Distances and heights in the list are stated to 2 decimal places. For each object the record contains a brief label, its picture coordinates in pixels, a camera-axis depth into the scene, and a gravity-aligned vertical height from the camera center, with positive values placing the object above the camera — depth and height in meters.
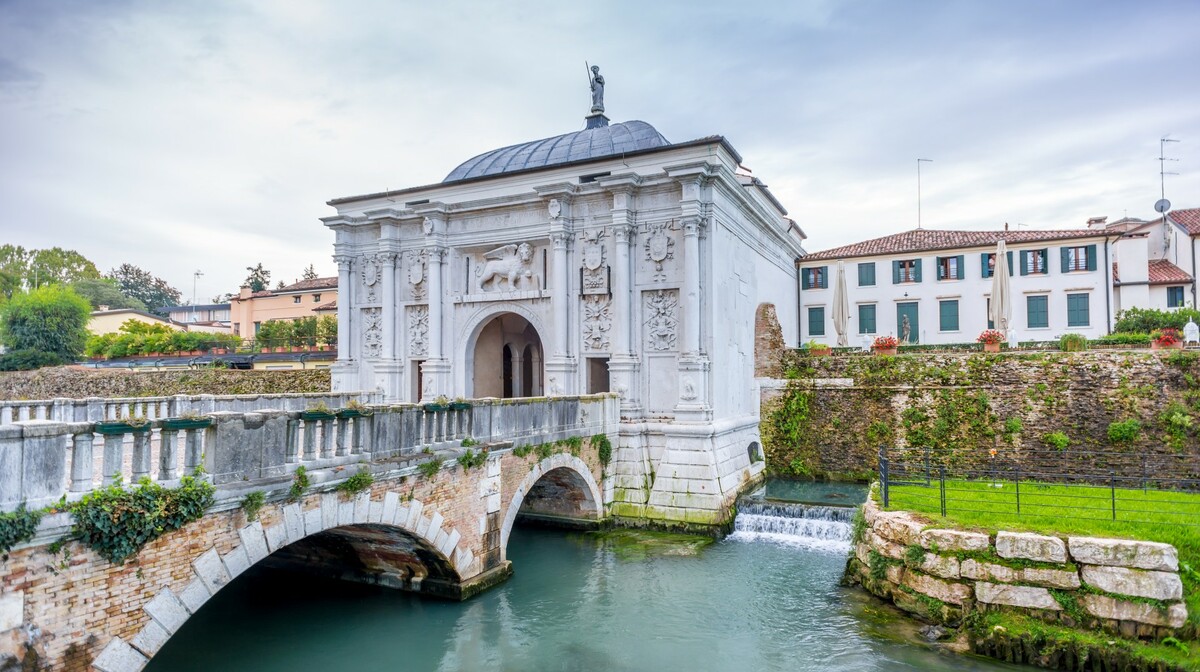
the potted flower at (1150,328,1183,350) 19.17 +0.66
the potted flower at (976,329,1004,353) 20.56 +0.73
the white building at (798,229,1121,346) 25.17 +3.30
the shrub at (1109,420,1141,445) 17.77 -1.86
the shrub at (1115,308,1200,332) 23.45 +1.61
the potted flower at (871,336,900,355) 21.80 +0.61
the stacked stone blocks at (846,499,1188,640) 8.67 -3.06
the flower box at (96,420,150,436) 5.75 -0.55
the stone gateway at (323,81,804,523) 16.41 +2.13
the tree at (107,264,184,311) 78.06 +9.89
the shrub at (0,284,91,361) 37.47 +2.54
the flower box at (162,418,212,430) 6.26 -0.56
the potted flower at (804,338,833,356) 22.45 +0.50
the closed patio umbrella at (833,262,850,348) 25.39 +2.12
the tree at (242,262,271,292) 64.62 +8.86
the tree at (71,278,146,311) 61.84 +7.10
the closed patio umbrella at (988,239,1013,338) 22.34 +2.19
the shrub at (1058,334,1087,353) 19.66 +0.62
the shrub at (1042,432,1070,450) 18.25 -2.16
